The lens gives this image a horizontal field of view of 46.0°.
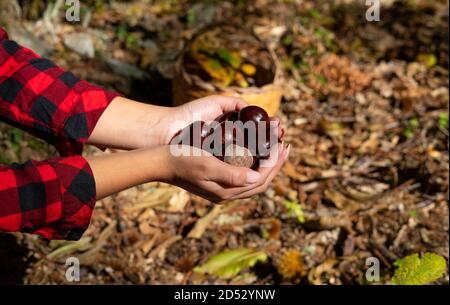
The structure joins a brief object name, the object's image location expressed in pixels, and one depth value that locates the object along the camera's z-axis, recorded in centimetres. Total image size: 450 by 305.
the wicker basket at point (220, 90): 284
